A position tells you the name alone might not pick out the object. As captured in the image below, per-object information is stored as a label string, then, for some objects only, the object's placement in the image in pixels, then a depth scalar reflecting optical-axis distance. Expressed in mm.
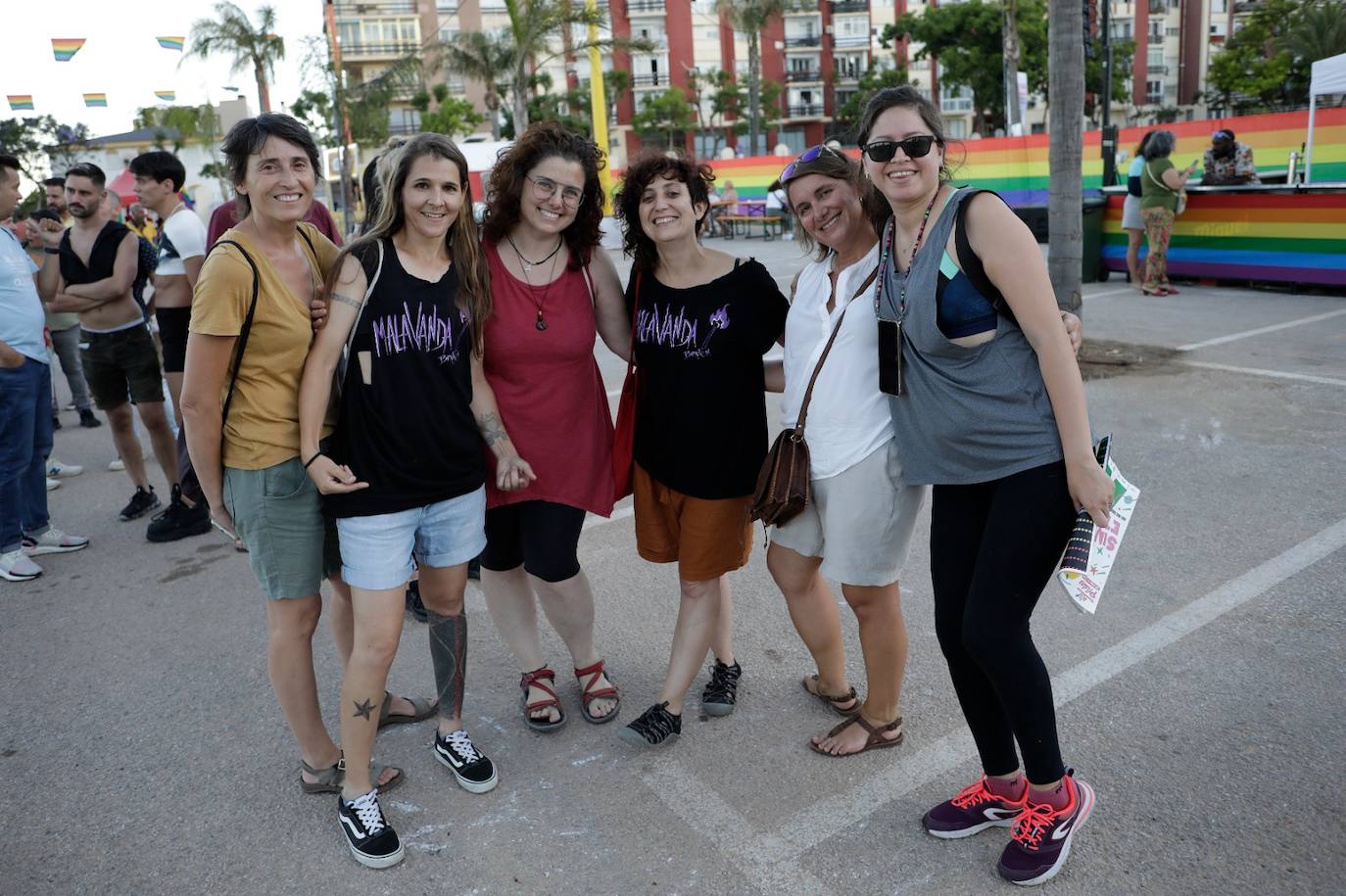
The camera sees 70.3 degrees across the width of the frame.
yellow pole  23984
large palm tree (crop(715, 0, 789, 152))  39750
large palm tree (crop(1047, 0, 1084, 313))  6961
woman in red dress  2850
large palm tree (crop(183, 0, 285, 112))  35750
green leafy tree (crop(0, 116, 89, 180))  40344
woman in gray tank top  2156
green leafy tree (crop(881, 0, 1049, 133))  47562
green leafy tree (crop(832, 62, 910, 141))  54875
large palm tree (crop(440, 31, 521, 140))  33500
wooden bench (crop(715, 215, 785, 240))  23047
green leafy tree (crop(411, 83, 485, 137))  49906
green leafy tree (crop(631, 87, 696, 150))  54500
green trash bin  12070
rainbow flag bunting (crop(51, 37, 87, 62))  17000
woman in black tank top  2539
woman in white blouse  2572
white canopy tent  12656
